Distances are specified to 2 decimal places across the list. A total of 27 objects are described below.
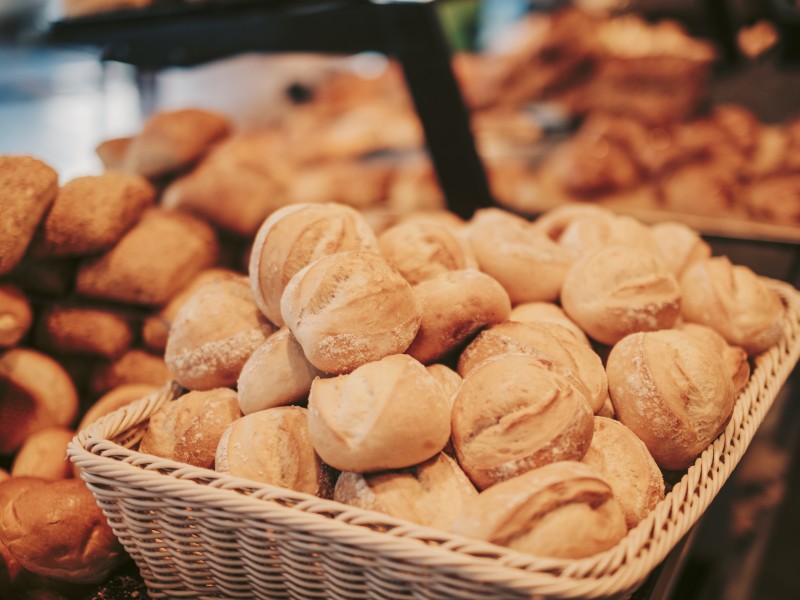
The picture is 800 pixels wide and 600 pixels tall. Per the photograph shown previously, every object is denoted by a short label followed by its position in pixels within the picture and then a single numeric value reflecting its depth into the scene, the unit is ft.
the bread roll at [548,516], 1.58
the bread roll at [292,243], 1.98
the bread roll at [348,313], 1.80
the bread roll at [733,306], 2.24
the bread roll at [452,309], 1.95
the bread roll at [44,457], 2.15
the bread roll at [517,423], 1.71
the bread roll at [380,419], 1.68
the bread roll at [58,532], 1.91
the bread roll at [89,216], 2.31
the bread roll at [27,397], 2.25
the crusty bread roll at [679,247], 2.46
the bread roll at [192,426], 1.92
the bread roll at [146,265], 2.42
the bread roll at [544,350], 1.95
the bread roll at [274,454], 1.79
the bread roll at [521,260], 2.21
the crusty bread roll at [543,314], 2.15
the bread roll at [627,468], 1.76
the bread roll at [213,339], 2.04
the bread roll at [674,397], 1.89
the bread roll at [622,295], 2.09
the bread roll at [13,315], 2.20
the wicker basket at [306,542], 1.53
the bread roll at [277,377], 1.90
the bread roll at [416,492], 1.69
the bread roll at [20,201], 2.15
